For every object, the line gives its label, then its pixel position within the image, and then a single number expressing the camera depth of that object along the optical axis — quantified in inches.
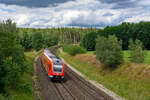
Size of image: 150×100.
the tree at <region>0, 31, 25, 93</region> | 576.1
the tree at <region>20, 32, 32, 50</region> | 3596.0
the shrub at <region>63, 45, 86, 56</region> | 2050.9
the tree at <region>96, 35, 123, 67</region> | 1125.7
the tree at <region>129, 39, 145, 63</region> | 1076.1
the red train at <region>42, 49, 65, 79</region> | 953.5
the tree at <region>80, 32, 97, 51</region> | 3452.3
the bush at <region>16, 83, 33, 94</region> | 729.4
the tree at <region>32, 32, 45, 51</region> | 3193.9
